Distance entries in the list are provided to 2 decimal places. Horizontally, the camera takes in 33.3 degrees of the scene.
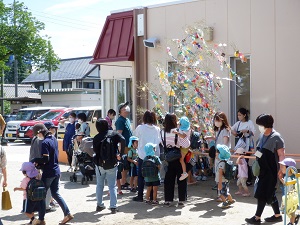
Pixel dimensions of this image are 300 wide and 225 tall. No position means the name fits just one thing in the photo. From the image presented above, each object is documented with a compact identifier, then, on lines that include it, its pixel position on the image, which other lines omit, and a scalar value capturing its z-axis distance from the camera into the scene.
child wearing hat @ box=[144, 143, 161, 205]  9.39
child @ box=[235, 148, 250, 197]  10.23
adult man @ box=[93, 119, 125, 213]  8.82
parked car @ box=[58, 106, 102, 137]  24.51
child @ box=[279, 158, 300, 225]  7.30
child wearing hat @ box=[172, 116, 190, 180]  9.35
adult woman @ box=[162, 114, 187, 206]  9.40
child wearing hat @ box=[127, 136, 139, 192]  10.58
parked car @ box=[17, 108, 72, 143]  26.12
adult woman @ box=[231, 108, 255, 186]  11.36
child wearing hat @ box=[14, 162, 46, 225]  8.05
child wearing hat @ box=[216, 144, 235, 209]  9.22
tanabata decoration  11.02
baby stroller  11.49
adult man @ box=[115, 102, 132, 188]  10.96
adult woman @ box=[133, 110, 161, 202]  9.71
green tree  40.22
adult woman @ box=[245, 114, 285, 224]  7.77
